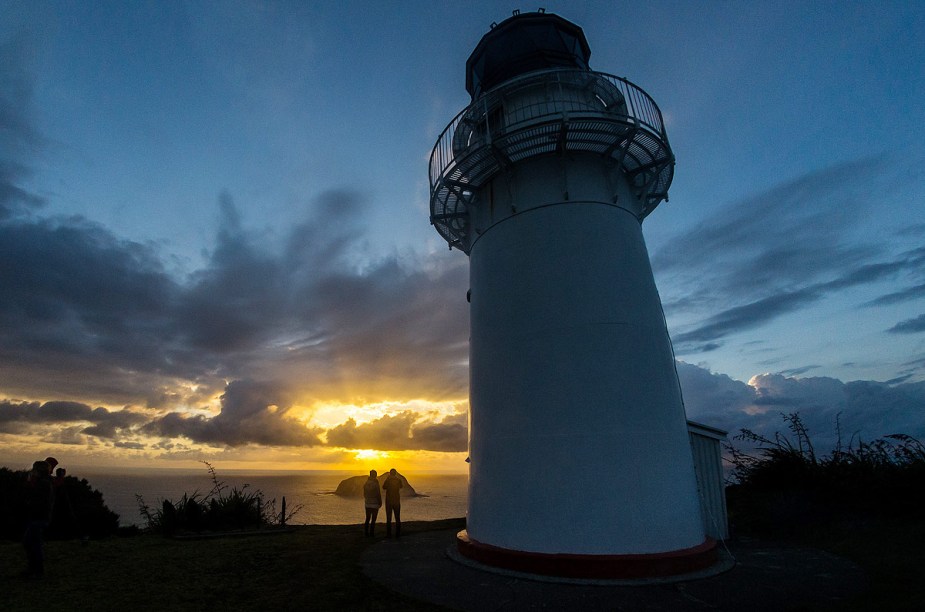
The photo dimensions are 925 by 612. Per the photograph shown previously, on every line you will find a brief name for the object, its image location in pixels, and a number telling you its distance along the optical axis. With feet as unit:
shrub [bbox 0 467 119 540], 39.22
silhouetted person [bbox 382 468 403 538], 38.46
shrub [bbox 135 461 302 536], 40.75
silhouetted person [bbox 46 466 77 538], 38.75
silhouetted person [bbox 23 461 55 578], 22.67
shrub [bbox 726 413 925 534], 36.35
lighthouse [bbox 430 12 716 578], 25.48
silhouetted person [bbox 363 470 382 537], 39.50
